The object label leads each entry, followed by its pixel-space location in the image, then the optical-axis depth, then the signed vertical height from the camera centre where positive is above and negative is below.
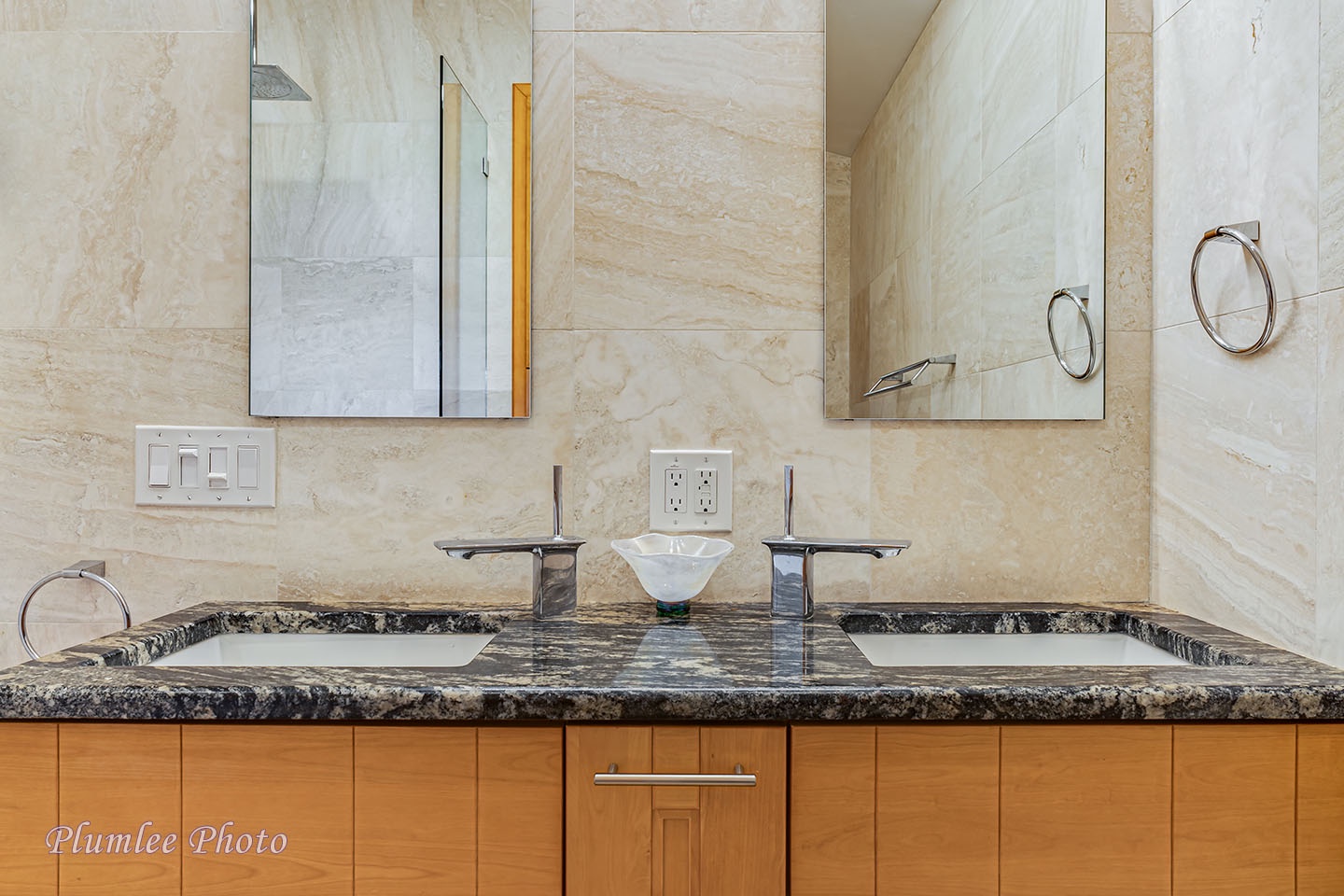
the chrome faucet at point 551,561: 1.26 -0.18
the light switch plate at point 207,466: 1.40 -0.04
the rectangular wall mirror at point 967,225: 1.39 +0.36
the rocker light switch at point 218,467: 1.40 -0.04
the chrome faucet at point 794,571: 1.29 -0.19
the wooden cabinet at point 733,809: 0.92 -0.39
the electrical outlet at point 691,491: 1.40 -0.07
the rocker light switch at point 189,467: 1.40 -0.04
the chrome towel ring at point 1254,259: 1.09 +0.24
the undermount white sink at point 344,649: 1.29 -0.31
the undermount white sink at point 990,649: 1.30 -0.30
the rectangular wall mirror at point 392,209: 1.39 +0.38
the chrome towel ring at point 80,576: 1.34 -0.21
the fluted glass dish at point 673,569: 1.25 -0.18
